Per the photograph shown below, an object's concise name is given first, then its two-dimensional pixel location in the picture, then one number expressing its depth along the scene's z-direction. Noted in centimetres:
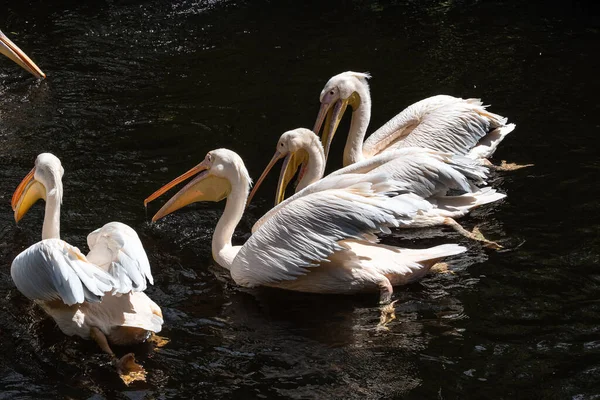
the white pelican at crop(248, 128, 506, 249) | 566
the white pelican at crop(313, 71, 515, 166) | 679
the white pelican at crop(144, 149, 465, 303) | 506
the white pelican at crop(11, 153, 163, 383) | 441
